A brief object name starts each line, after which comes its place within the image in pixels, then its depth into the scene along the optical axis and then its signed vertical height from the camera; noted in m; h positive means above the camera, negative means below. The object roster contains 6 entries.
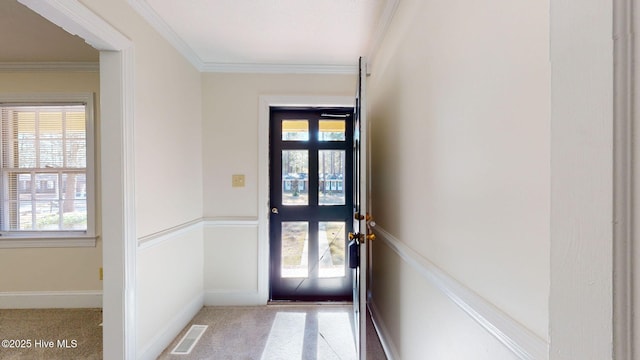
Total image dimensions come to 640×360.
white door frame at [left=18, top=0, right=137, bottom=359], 1.68 -0.12
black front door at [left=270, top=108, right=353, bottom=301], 2.98 -0.26
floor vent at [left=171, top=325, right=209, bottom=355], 2.12 -1.28
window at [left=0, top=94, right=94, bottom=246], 2.77 +0.06
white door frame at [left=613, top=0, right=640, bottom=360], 0.29 -0.01
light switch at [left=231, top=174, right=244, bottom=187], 2.86 -0.02
